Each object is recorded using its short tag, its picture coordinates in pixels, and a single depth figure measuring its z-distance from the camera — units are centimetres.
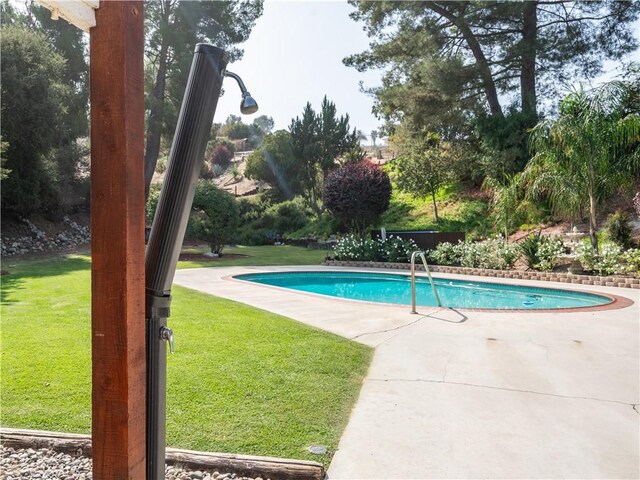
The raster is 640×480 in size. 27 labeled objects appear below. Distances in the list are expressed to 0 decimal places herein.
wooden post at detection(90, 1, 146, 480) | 135
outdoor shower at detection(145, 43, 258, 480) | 154
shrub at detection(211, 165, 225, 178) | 4053
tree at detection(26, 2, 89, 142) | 1788
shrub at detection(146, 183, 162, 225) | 1497
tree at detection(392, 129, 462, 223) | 1792
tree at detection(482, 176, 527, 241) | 1230
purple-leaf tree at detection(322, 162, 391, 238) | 1581
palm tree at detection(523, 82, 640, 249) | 983
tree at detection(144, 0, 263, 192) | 1839
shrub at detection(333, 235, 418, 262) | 1287
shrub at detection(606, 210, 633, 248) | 1121
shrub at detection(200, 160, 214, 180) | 3616
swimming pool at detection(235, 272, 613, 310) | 829
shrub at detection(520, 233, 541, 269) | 1064
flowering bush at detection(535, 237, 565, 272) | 1023
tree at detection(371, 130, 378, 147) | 5242
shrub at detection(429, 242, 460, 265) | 1214
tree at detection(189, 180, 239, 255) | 1535
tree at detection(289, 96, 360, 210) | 2533
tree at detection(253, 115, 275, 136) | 7045
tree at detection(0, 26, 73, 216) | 1326
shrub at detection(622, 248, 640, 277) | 901
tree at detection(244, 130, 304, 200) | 2630
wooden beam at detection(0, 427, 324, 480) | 213
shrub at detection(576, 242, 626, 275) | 937
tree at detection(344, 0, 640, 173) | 1600
